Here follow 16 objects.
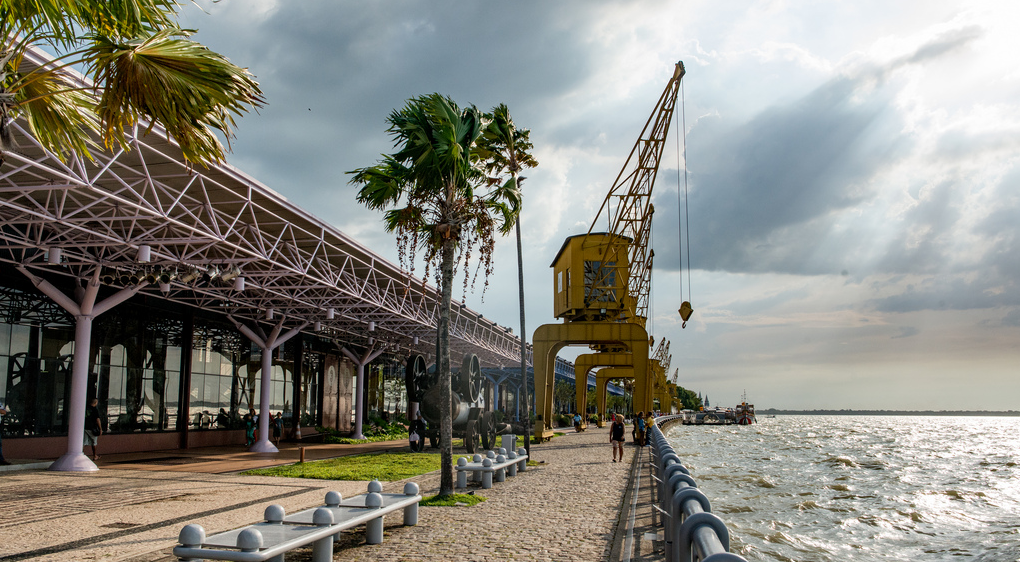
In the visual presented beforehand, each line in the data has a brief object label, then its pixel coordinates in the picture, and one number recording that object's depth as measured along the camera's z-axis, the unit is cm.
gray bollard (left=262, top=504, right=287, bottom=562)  757
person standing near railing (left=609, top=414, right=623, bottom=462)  2262
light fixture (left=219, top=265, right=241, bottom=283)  1893
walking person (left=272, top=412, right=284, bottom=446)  3192
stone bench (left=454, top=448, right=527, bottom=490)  1434
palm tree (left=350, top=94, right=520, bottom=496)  1352
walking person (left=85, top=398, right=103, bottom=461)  2088
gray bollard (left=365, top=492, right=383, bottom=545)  902
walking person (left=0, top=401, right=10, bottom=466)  1781
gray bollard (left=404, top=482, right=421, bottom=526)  1031
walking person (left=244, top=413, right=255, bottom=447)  2858
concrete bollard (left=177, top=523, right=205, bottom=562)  602
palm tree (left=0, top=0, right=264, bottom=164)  594
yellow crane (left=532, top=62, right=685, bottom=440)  3547
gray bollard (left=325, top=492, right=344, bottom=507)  866
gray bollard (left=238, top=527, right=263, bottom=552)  611
